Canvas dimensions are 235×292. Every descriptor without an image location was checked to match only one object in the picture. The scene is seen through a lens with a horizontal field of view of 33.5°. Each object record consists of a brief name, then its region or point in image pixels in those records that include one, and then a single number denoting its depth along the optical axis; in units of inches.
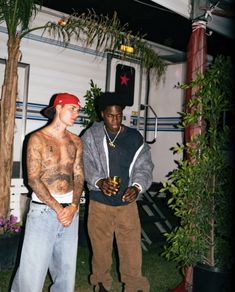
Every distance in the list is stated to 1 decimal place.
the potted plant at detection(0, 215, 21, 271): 188.9
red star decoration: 313.3
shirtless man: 118.0
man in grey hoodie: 151.2
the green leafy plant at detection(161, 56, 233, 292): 148.7
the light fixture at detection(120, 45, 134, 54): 198.8
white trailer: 257.3
